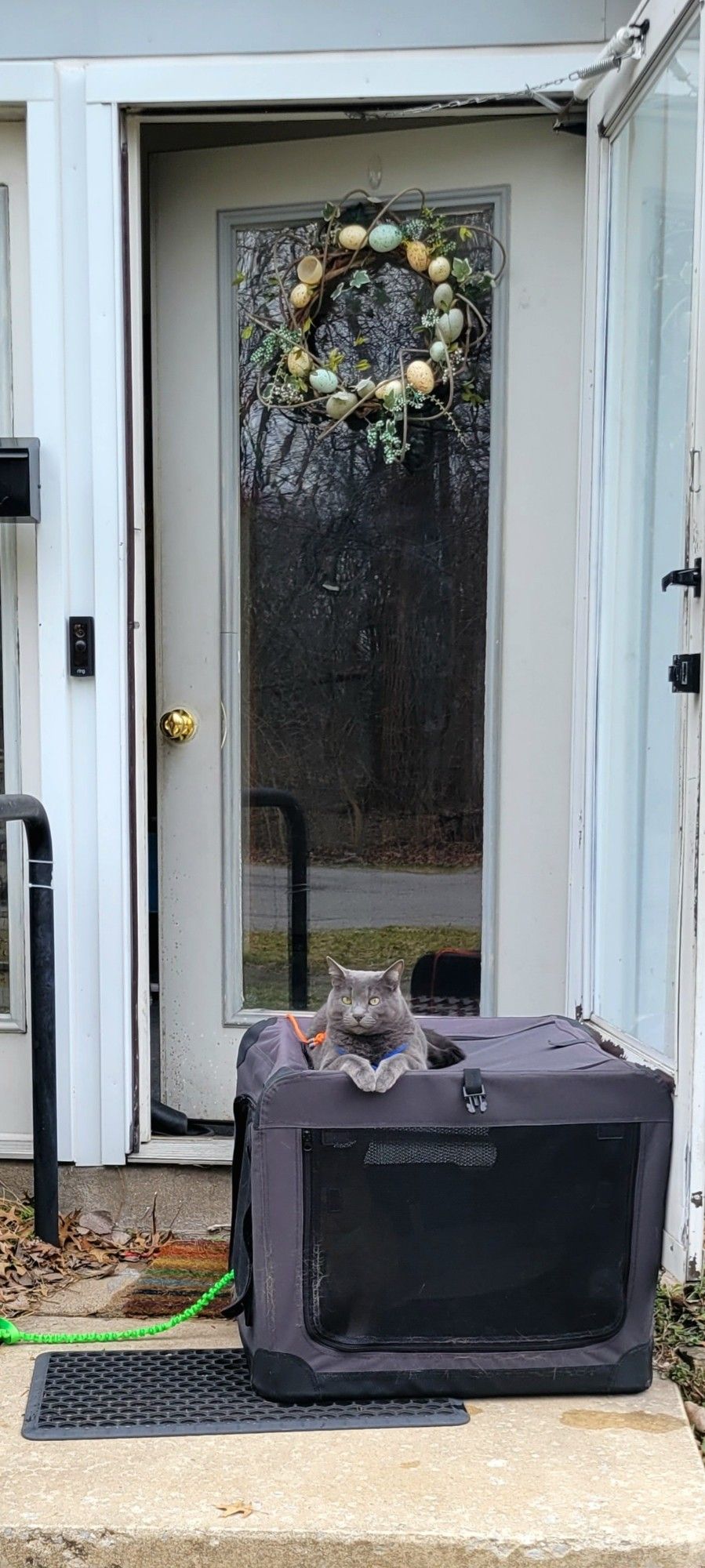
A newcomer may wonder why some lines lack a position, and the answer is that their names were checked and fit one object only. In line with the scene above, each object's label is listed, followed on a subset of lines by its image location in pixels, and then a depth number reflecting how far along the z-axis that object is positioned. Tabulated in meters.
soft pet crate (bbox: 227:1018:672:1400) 1.88
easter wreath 2.77
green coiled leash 2.10
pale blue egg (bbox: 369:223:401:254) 2.76
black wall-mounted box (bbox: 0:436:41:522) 2.54
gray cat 1.93
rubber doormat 1.88
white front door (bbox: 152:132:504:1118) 2.88
